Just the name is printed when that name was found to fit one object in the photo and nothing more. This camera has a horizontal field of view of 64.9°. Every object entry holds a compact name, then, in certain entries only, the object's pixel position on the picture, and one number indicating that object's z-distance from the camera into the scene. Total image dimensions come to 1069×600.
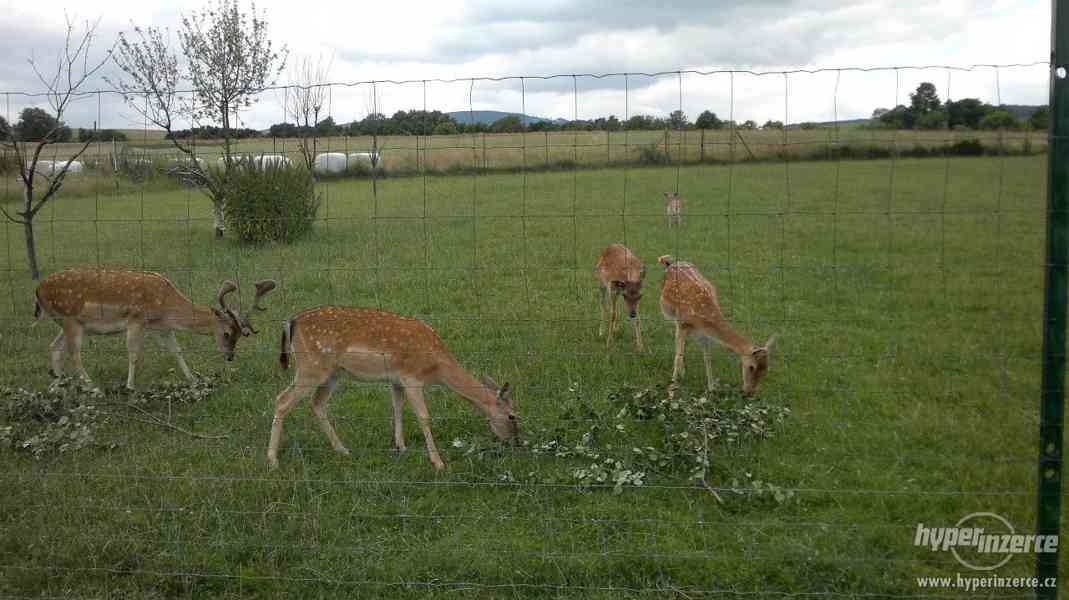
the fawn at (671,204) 18.90
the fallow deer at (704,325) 7.48
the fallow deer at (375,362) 6.35
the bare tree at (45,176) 8.78
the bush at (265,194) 17.17
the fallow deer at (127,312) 8.18
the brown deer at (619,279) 9.37
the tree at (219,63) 21.73
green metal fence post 3.80
